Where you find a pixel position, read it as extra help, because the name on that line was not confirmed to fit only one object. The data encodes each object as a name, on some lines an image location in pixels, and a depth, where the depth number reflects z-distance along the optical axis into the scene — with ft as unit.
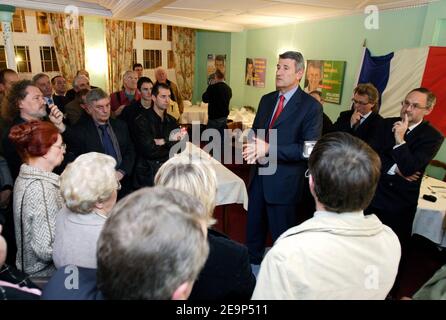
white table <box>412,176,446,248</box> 8.32
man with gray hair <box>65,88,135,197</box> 8.24
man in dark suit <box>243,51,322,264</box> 7.31
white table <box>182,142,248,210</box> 9.20
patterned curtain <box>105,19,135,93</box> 24.56
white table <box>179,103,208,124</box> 23.84
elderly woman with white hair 4.20
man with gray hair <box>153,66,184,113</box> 17.37
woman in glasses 4.83
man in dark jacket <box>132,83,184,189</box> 9.09
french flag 11.33
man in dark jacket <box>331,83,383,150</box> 8.90
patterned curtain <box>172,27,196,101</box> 29.44
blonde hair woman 3.53
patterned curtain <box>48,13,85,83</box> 21.90
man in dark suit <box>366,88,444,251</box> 7.02
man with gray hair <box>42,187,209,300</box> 2.19
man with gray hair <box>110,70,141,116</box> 14.14
